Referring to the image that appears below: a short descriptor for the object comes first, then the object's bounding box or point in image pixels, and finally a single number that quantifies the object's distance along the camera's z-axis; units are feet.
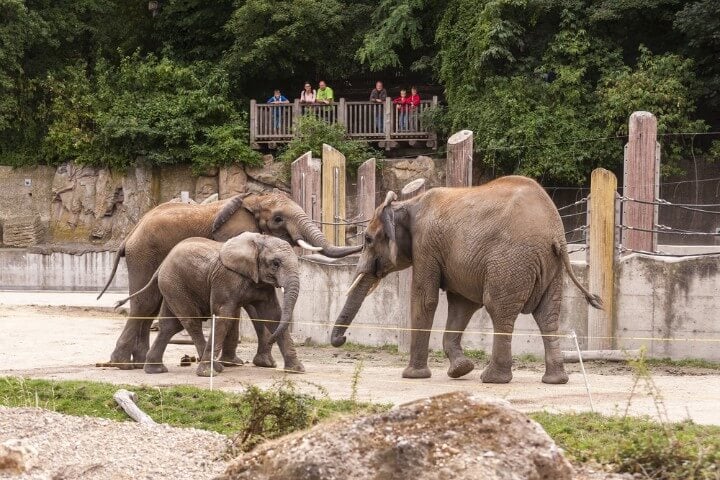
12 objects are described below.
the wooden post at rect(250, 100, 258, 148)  115.34
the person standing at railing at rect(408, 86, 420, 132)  112.57
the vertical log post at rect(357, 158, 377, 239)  69.72
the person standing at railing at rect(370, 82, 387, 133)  112.16
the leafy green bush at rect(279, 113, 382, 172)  108.68
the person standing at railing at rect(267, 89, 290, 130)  115.14
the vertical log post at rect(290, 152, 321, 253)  68.90
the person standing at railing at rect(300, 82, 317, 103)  112.88
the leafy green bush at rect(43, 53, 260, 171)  118.52
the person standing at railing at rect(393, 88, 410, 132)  112.78
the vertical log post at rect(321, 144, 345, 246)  69.26
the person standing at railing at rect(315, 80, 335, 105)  112.98
